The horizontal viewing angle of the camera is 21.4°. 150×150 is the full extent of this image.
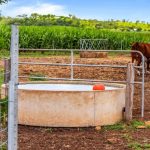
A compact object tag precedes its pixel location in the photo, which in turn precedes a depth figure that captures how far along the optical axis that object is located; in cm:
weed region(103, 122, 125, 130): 699
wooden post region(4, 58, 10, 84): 676
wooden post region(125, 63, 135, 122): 736
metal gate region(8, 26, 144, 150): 391
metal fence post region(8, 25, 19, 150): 391
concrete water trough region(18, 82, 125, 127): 688
